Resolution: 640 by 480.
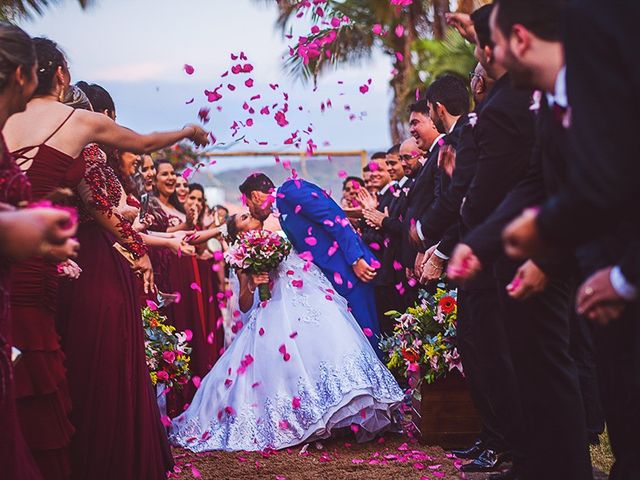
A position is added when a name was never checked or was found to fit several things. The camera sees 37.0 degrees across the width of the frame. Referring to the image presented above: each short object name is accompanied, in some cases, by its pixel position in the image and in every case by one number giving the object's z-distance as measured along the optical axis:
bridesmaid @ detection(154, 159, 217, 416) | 9.73
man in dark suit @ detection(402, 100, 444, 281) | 6.86
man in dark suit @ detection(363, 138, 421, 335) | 8.52
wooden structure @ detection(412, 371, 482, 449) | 6.64
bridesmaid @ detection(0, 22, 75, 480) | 2.86
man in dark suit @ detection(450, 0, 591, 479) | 3.33
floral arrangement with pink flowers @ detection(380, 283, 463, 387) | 6.56
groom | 7.54
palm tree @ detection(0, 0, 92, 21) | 16.16
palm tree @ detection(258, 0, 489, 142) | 23.16
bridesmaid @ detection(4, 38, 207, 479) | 4.43
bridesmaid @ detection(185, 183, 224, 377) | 9.73
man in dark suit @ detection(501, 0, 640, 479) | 2.40
